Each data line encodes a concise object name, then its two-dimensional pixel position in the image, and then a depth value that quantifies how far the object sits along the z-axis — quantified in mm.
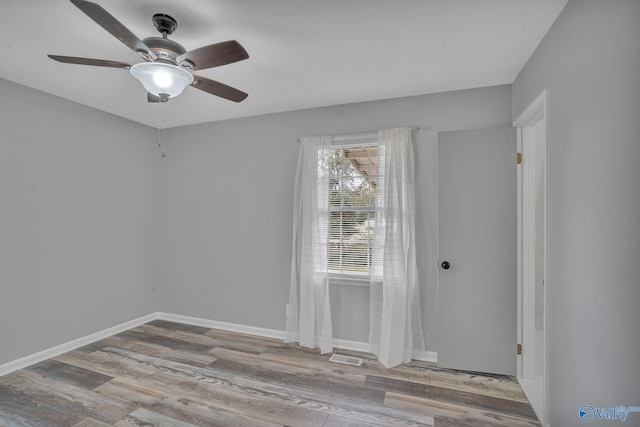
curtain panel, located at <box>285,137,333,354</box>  3246
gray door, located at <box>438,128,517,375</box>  2619
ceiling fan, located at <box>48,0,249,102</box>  1597
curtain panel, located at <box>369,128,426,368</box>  2914
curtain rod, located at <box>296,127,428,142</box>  3143
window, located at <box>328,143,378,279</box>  3209
